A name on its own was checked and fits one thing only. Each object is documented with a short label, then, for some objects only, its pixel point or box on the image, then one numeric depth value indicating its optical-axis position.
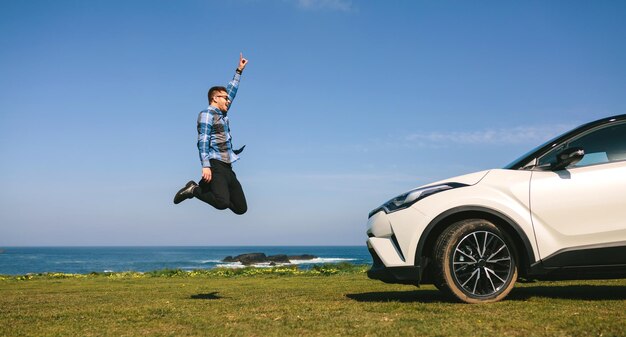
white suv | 5.85
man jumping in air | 7.72
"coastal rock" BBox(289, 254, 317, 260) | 127.19
